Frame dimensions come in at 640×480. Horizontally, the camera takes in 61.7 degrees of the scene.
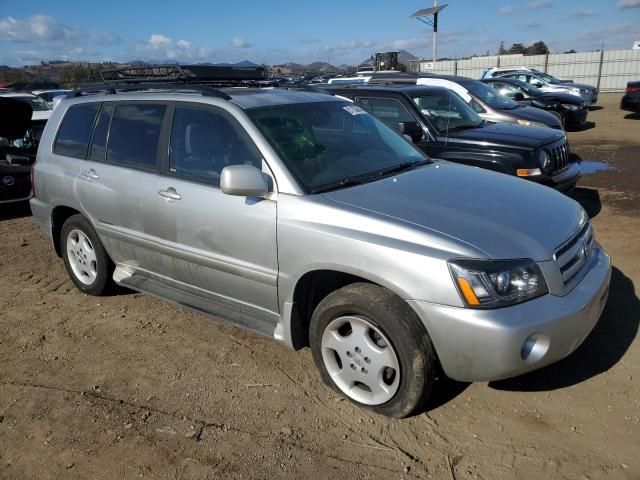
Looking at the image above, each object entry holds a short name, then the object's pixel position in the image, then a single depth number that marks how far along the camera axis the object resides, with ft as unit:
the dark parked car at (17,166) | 25.59
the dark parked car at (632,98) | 54.47
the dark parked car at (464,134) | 20.63
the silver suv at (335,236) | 8.77
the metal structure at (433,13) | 90.94
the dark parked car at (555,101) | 49.08
